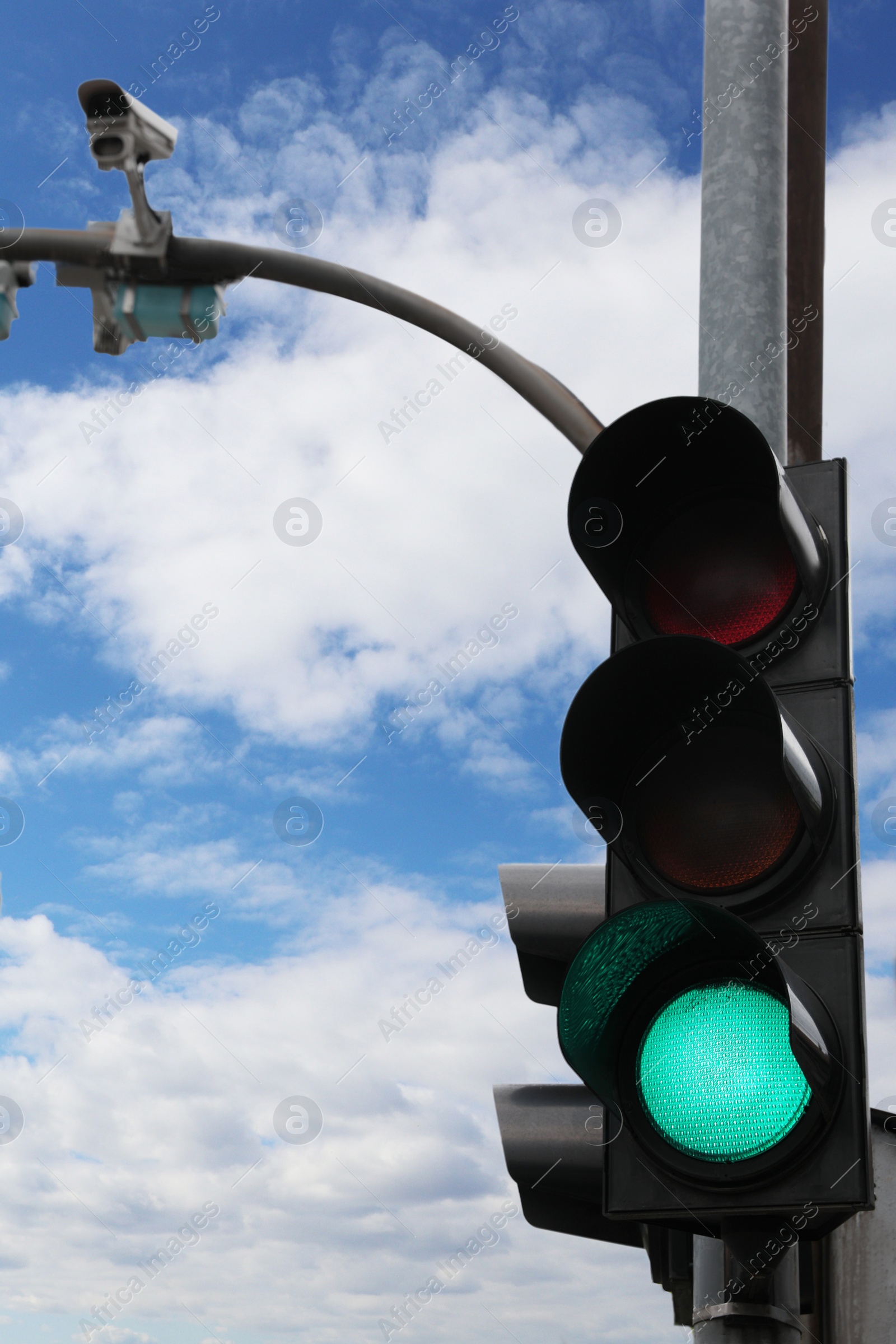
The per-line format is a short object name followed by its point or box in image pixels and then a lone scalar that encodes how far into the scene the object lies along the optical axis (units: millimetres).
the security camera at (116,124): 4762
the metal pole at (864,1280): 3068
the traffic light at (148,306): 4965
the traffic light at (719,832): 2004
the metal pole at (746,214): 2703
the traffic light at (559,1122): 2766
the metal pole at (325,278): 4262
